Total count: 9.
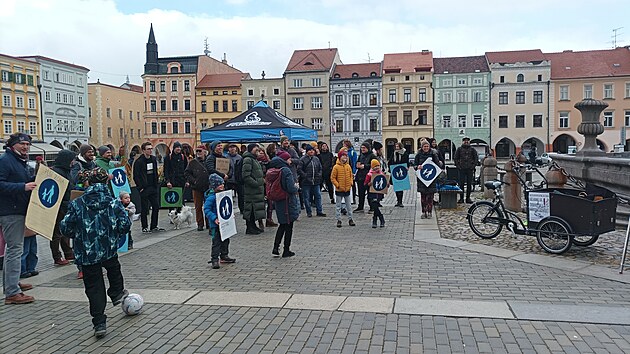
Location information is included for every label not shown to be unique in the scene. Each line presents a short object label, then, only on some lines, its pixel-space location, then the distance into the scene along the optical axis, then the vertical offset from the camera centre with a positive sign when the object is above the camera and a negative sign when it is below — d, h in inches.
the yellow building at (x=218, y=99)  2773.1 +294.3
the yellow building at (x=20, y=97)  2470.5 +298.4
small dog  484.4 -55.6
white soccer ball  232.8 -64.7
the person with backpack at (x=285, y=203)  340.2 -31.5
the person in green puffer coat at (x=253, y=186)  426.0 -25.6
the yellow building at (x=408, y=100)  2511.1 +241.9
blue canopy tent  634.2 +31.0
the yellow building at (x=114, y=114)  3083.2 +262.3
